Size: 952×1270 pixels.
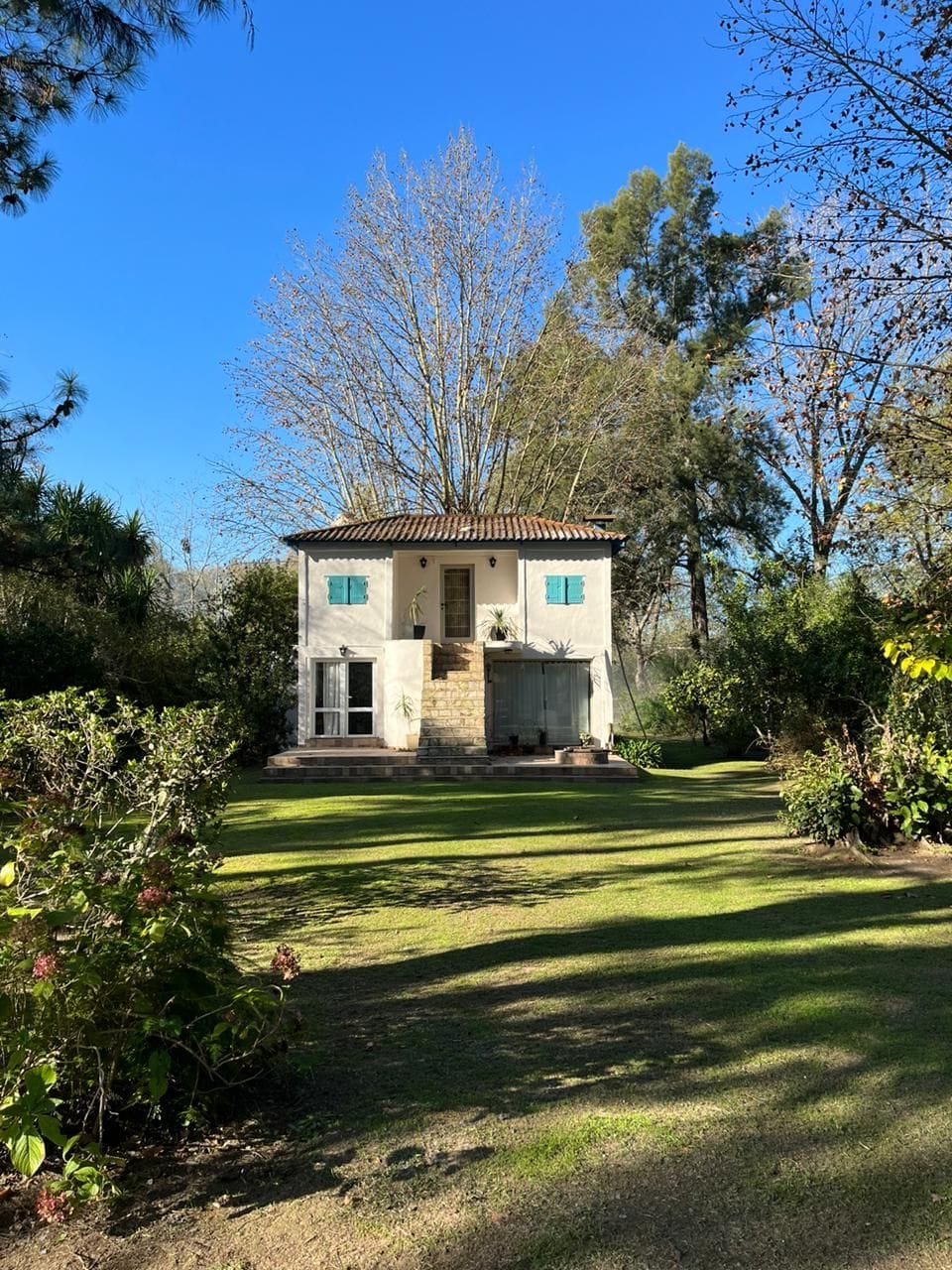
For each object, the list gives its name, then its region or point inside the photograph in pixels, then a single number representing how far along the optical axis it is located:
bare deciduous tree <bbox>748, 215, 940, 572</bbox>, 8.30
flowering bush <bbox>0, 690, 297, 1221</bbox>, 2.67
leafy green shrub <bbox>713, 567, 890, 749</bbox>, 17.23
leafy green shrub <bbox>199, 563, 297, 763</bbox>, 21.86
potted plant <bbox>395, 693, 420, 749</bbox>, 20.51
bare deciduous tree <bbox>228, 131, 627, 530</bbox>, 27.48
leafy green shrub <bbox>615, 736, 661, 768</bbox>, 21.11
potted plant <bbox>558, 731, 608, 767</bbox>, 18.62
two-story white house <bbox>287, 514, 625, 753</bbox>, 21.72
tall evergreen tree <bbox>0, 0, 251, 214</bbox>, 7.29
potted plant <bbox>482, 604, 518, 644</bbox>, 22.12
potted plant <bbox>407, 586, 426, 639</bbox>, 23.39
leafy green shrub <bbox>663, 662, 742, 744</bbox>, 19.47
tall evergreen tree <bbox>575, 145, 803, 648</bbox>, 29.62
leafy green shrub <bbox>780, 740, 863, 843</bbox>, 8.93
